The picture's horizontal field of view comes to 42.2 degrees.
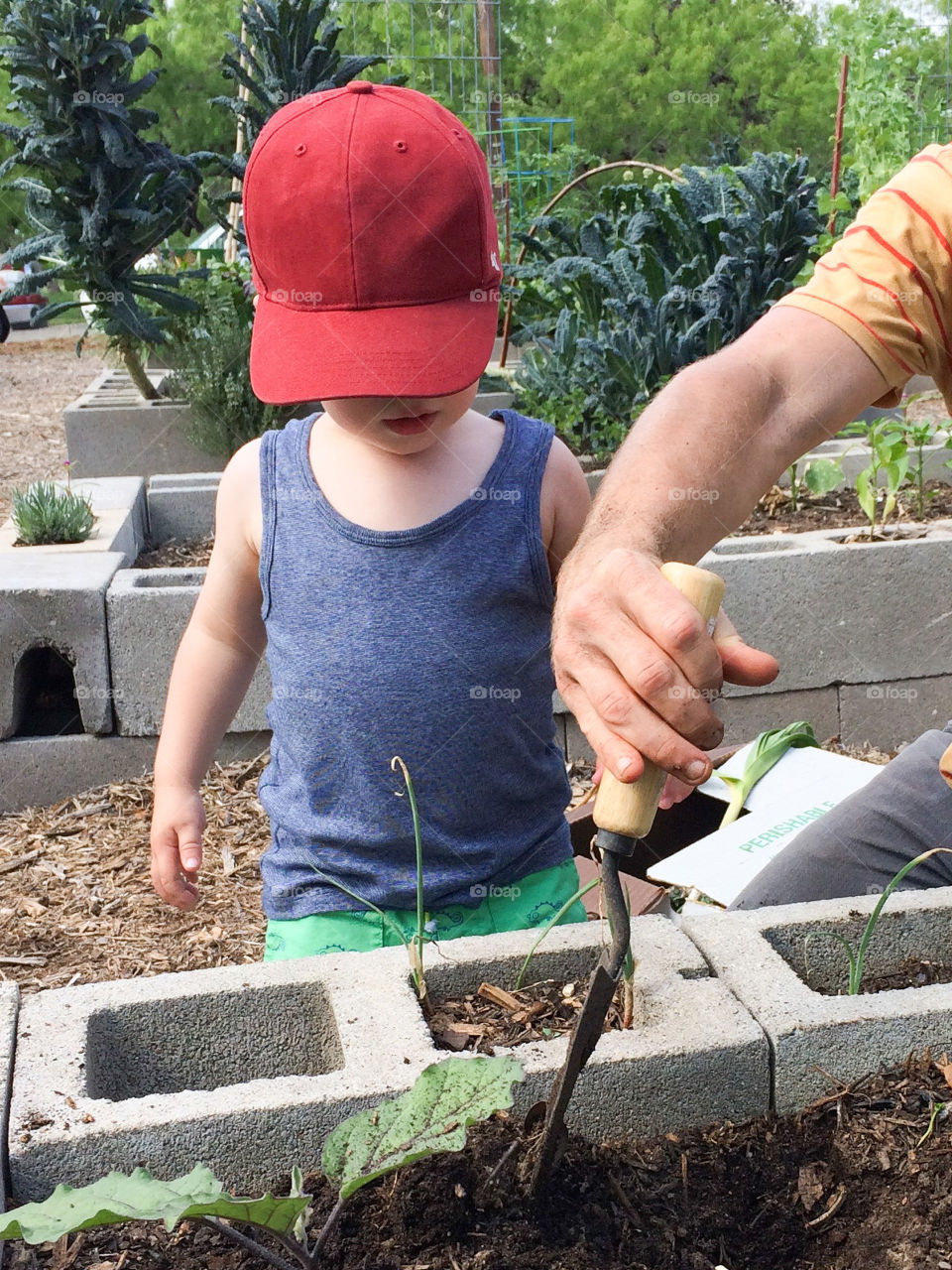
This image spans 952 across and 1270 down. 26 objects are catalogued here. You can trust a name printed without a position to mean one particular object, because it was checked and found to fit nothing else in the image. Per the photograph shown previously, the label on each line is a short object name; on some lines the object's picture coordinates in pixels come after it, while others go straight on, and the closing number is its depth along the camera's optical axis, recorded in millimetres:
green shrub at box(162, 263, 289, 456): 5723
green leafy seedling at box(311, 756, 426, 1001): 1389
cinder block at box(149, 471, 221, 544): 4855
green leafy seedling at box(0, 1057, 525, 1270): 945
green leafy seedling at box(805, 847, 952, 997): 1408
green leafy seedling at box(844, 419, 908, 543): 3977
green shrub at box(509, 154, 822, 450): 5086
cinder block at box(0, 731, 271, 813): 3605
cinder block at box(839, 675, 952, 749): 3947
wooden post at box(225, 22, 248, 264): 6743
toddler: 1968
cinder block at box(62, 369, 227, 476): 6164
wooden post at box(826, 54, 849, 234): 5523
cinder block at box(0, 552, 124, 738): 3428
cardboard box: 2605
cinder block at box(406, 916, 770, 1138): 1261
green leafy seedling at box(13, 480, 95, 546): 3969
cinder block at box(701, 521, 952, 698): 3727
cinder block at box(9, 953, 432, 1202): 1167
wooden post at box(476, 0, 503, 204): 11883
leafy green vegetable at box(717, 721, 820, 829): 2984
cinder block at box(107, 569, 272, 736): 3459
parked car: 22781
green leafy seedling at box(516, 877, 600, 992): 1392
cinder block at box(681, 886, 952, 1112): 1316
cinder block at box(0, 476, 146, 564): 3914
